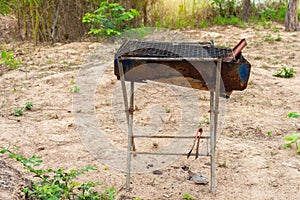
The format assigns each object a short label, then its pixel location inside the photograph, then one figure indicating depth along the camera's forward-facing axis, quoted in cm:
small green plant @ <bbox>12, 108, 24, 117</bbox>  473
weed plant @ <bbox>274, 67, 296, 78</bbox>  617
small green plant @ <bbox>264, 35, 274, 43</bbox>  844
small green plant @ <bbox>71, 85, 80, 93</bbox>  555
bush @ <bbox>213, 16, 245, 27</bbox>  1039
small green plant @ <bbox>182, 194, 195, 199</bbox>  301
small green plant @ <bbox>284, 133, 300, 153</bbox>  374
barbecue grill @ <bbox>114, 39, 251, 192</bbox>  271
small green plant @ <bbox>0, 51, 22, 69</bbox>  673
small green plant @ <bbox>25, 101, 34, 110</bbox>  495
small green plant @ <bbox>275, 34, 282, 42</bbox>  848
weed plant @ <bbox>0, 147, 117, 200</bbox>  226
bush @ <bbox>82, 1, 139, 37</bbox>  821
